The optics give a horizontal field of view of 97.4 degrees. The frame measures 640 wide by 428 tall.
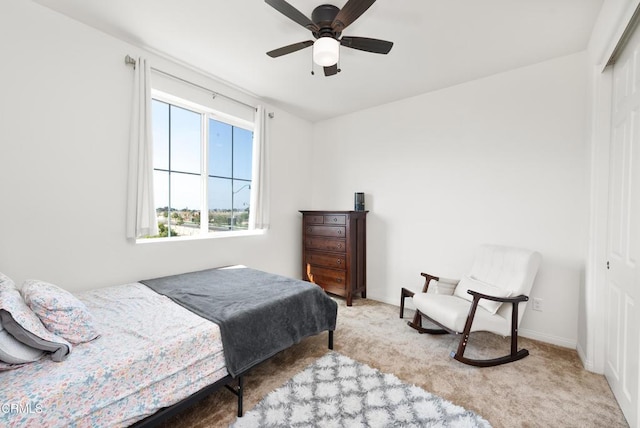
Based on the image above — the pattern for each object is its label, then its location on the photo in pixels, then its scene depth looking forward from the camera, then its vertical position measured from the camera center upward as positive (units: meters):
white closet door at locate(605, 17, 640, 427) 1.59 -0.13
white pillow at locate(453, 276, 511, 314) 2.36 -0.68
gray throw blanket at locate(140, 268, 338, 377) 1.78 -0.69
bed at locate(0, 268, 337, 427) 1.11 -0.72
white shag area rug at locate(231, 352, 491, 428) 1.63 -1.21
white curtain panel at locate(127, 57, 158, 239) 2.47 +0.42
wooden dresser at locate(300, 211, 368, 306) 3.59 -0.52
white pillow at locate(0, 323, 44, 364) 1.15 -0.61
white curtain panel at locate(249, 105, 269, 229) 3.54 +0.42
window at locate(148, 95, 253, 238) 2.87 +0.46
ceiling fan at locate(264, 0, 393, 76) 1.81 +1.23
